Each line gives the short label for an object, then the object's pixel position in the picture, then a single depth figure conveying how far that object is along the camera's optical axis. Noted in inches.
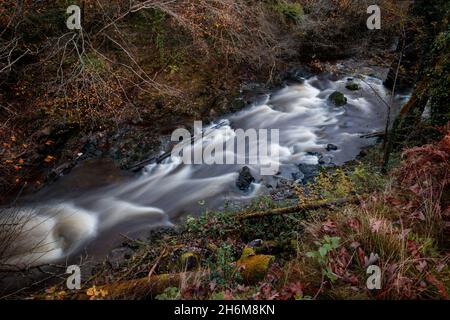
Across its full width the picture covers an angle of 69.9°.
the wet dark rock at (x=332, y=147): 368.5
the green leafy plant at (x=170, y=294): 126.6
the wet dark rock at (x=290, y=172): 322.3
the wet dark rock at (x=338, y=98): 460.1
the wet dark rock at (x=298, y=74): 523.8
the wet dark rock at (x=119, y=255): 220.4
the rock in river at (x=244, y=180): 310.6
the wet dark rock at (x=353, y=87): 495.2
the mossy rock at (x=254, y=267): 144.9
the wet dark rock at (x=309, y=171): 312.7
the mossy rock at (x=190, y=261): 169.5
